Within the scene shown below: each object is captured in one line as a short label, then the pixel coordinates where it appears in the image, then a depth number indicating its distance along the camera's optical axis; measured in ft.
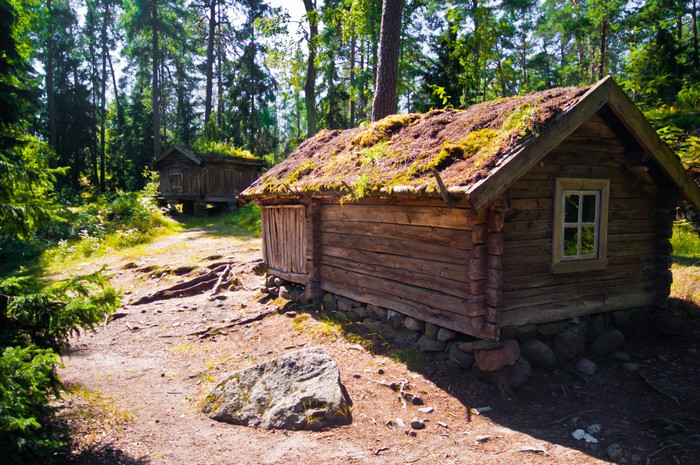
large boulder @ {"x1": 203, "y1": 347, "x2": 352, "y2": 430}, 16.70
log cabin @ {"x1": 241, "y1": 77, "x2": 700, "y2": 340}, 18.54
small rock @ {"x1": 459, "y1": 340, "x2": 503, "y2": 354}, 18.80
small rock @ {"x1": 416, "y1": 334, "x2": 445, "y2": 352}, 20.98
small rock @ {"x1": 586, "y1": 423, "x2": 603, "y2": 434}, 15.90
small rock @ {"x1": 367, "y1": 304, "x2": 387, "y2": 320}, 24.50
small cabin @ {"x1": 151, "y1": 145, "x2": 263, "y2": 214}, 79.87
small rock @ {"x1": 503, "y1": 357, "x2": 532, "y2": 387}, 18.88
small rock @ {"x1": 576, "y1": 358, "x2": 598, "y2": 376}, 20.34
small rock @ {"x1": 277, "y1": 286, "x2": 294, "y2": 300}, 32.14
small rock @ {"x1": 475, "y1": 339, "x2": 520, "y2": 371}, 18.63
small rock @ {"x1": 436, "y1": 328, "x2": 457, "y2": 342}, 20.56
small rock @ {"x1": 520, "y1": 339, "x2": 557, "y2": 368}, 19.86
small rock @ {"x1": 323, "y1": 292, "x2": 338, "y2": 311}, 28.58
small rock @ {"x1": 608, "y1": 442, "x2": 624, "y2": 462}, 14.28
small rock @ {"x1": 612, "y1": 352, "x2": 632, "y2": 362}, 21.58
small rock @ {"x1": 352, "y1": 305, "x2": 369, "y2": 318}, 25.79
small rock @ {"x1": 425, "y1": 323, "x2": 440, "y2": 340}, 21.27
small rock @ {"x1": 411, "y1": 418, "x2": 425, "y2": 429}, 16.55
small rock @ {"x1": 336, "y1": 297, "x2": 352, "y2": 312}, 27.09
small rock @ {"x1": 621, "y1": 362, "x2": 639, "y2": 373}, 20.63
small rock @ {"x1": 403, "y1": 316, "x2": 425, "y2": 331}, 22.22
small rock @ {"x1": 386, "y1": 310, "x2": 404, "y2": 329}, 23.22
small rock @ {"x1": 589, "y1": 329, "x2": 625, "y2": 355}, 21.98
